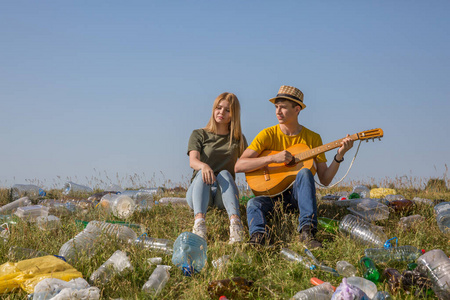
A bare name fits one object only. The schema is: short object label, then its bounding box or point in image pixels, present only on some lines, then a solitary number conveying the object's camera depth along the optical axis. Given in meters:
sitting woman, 4.70
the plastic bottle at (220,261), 3.40
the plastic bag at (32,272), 3.07
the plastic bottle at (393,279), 3.11
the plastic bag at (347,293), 2.66
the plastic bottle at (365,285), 2.97
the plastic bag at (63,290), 2.83
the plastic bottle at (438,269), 3.05
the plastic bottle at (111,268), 3.30
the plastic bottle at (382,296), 2.83
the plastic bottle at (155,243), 3.90
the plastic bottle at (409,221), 4.91
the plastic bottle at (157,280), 3.16
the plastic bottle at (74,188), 8.85
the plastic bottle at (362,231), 4.29
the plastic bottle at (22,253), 3.66
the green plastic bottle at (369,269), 3.28
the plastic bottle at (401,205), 5.57
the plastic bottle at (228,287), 2.98
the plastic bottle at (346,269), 3.35
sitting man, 4.26
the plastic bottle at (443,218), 4.92
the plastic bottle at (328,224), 4.71
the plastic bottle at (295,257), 3.45
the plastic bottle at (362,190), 7.79
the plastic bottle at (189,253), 3.46
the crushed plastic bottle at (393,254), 3.64
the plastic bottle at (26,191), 7.72
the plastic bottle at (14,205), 6.33
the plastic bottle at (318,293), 2.91
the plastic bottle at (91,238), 3.71
